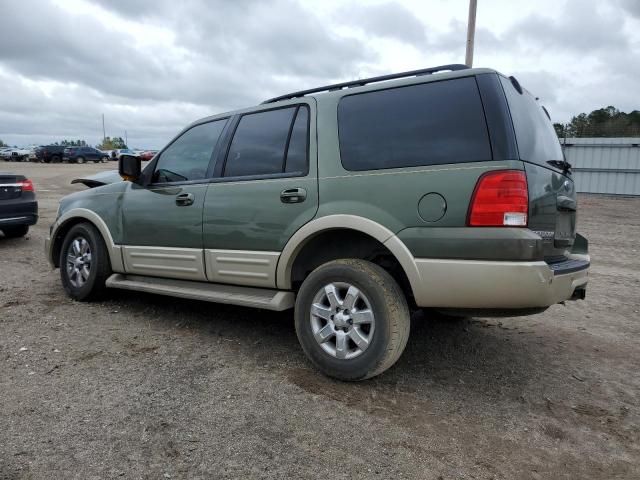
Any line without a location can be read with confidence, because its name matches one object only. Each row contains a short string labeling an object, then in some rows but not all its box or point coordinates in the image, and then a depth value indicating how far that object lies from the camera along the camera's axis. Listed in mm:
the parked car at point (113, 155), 56369
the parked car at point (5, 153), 50803
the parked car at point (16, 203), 7969
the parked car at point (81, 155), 44750
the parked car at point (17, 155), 49375
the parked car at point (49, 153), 44247
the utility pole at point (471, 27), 11414
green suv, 2852
